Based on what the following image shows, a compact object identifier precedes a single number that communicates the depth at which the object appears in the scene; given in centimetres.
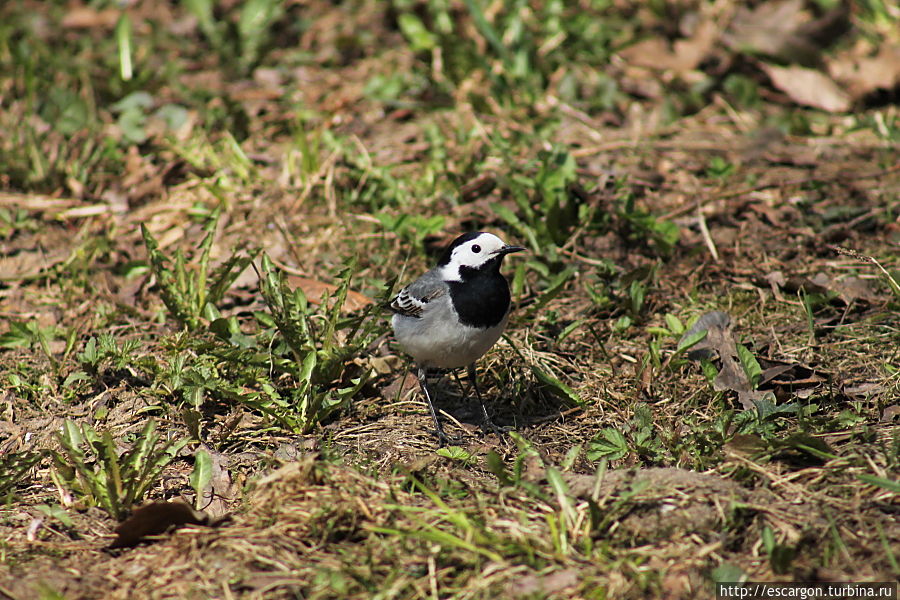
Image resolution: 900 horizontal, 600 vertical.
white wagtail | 920
